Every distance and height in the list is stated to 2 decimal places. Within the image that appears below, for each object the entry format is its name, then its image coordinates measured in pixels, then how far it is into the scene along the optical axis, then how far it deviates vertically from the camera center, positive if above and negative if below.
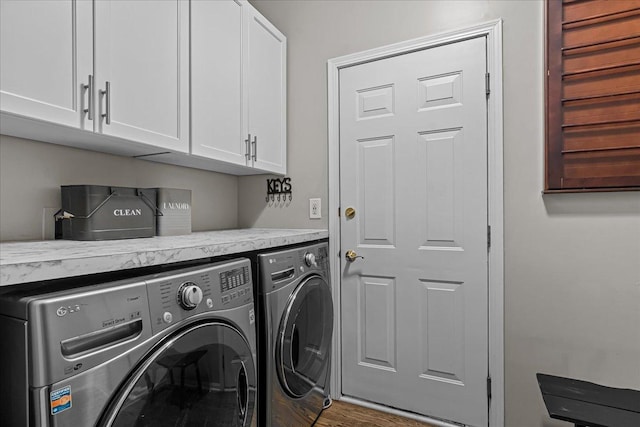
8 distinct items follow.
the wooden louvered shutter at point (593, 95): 1.44 +0.51
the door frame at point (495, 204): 1.68 +0.04
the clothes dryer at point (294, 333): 1.35 -0.54
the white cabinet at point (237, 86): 1.62 +0.69
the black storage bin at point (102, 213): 1.26 +0.00
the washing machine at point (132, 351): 0.66 -0.32
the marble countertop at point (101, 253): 0.69 -0.11
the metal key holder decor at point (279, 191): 2.27 +0.15
